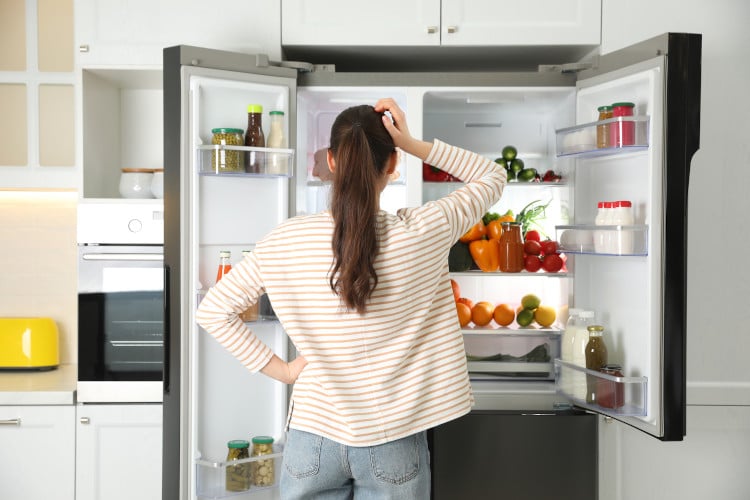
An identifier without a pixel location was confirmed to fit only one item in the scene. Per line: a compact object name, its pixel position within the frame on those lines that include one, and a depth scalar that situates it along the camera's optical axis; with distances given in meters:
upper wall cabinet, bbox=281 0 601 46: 2.47
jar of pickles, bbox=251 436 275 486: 2.29
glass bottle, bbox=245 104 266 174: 2.20
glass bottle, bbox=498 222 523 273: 2.46
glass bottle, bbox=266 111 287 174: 2.22
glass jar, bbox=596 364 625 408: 2.08
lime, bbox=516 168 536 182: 2.49
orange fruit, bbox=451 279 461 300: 2.56
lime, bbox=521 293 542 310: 2.54
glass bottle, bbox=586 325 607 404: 2.15
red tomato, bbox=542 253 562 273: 2.48
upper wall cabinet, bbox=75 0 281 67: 2.48
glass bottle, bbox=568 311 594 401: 2.20
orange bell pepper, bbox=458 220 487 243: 2.50
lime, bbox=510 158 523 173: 2.56
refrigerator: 1.91
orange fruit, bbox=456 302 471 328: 2.51
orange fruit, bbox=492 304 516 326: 2.55
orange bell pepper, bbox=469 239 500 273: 2.48
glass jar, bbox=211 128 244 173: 2.14
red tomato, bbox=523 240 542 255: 2.49
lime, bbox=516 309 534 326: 2.54
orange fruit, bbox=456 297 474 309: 2.57
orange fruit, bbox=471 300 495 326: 2.54
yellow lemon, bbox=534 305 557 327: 2.52
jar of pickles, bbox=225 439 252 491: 2.26
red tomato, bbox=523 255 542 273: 2.48
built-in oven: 2.56
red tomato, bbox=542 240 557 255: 2.51
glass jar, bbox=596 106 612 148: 2.04
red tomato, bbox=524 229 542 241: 2.57
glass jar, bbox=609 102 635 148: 1.98
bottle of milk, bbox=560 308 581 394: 2.26
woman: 1.30
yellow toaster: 2.81
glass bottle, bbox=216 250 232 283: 2.17
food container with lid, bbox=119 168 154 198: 2.64
